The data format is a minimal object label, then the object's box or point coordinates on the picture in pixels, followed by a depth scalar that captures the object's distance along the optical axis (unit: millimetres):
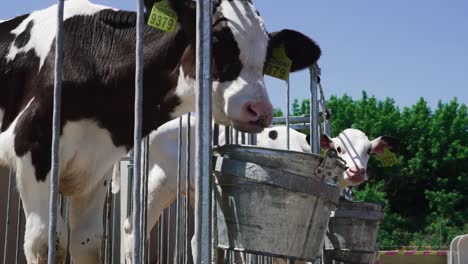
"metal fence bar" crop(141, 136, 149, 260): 3369
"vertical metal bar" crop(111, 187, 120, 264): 6952
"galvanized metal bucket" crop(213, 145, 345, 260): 2574
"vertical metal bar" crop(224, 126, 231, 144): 4066
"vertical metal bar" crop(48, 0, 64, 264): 1967
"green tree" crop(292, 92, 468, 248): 30984
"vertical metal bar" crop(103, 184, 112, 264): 5002
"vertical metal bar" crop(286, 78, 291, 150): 5090
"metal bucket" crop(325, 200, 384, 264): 4914
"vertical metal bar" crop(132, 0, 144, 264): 2002
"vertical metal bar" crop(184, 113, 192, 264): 3573
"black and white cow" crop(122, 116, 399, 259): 6105
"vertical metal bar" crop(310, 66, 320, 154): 5129
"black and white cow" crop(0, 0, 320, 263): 3301
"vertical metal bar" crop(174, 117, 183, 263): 3920
